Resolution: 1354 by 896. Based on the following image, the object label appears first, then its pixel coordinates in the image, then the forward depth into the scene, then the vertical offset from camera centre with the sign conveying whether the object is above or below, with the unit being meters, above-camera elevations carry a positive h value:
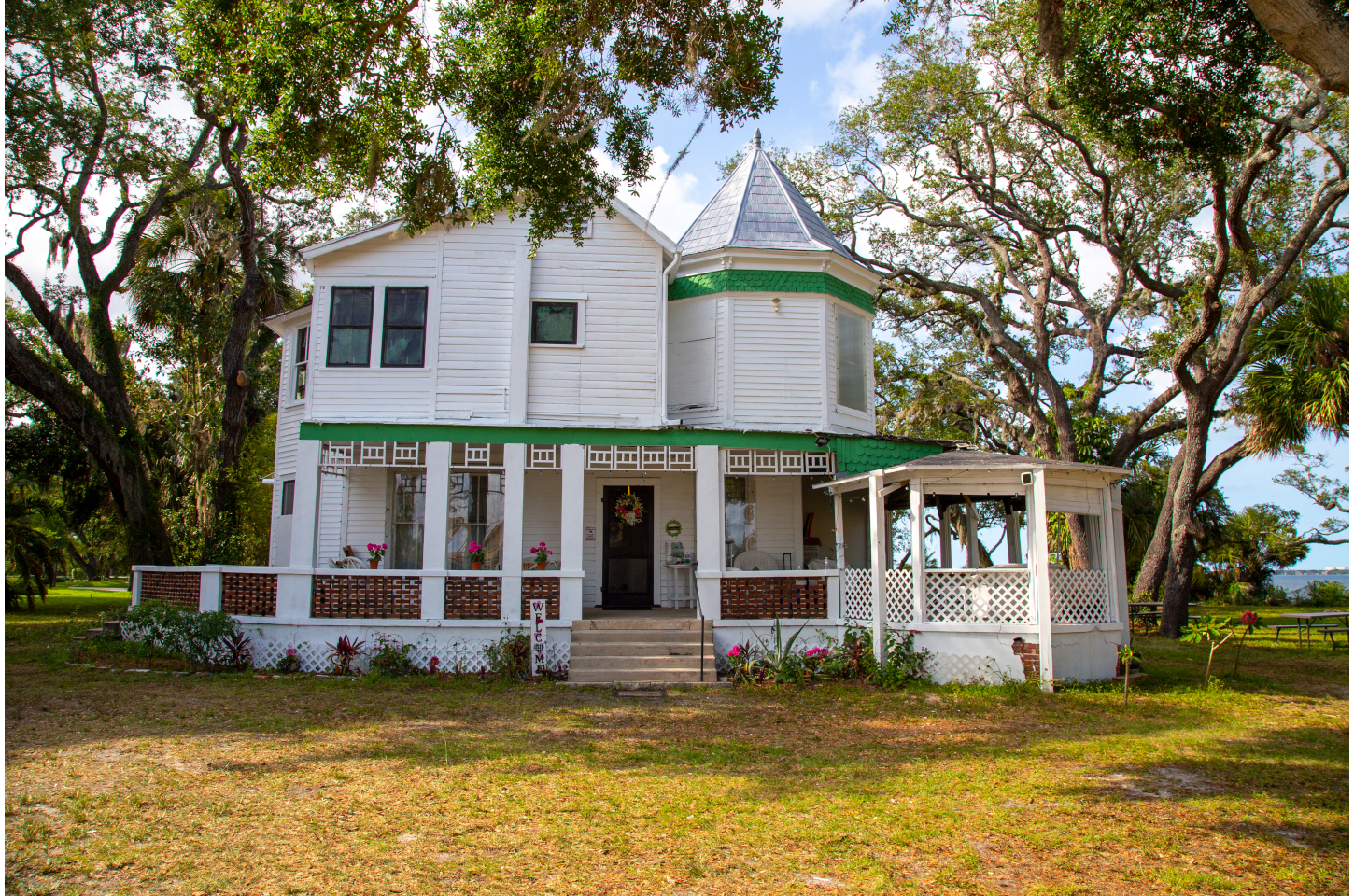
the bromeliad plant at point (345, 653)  13.38 -1.62
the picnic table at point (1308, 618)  18.09 -1.47
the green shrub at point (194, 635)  13.61 -1.36
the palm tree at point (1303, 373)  16.61 +3.36
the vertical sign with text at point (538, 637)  13.21 -1.33
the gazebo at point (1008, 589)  12.60 -0.59
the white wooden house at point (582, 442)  13.77 +1.67
